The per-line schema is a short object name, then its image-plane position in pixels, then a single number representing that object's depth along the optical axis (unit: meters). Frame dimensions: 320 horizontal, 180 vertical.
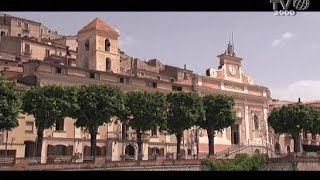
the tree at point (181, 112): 49.41
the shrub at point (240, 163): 46.97
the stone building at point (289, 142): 74.19
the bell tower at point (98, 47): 59.91
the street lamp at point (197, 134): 60.28
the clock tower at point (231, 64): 67.56
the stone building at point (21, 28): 84.19
